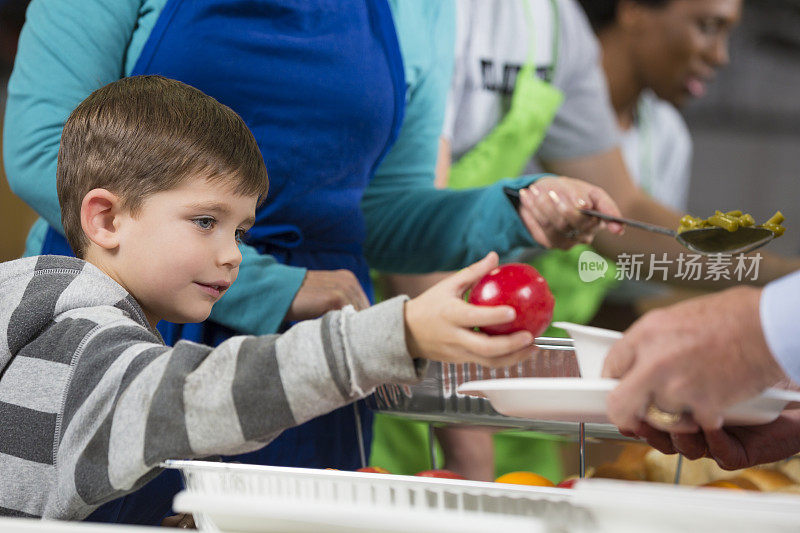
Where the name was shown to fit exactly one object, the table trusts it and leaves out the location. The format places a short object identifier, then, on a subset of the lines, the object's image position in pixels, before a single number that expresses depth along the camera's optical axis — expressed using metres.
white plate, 1.84
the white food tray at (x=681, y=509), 1.67
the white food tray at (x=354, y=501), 1.73
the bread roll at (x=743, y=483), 2.35
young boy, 1.83
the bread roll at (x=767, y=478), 2.36
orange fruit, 2.13
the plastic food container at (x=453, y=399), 2.24
